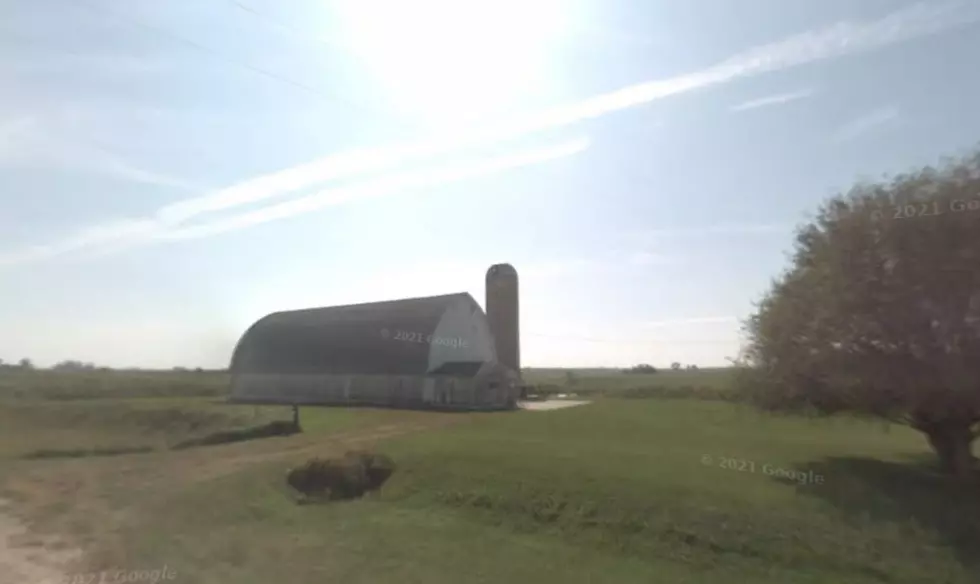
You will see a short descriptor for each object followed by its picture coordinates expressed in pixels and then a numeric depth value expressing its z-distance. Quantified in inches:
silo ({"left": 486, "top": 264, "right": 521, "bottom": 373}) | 2444.6
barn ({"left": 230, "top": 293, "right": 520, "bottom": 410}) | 1951.3
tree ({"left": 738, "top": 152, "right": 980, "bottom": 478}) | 770.2
